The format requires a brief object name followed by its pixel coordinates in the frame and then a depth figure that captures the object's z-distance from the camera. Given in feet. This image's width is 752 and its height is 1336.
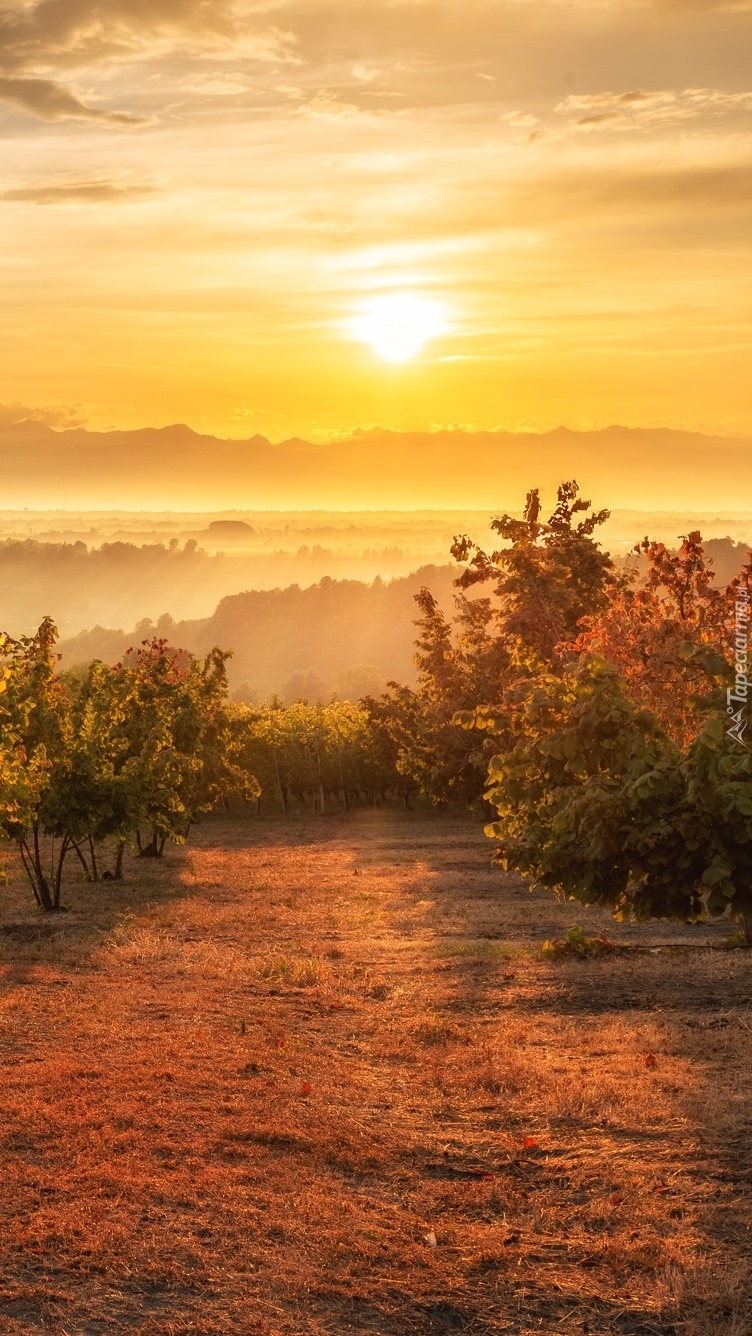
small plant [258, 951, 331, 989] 60.03
